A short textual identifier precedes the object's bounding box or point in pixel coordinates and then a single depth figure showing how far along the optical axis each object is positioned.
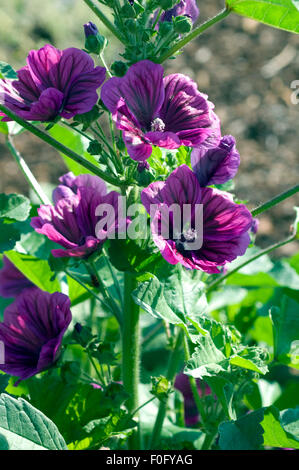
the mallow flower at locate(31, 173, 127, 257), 0.78
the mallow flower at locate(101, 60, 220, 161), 0.76
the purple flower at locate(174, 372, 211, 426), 0.97
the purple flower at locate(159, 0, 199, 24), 0.79
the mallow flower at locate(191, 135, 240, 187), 0.79
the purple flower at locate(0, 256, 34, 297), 0.91
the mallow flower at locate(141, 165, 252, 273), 0.77
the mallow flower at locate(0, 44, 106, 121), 0.77
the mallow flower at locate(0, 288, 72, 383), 0.81
